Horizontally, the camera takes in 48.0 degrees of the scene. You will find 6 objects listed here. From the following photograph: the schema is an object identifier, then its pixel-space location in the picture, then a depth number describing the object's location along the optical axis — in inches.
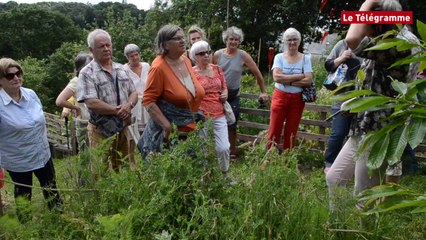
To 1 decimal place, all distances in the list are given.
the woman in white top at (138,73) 232.7
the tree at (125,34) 829.8
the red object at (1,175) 146.0
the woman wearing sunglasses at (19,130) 156.3
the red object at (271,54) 340.8
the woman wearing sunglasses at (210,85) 193.3
